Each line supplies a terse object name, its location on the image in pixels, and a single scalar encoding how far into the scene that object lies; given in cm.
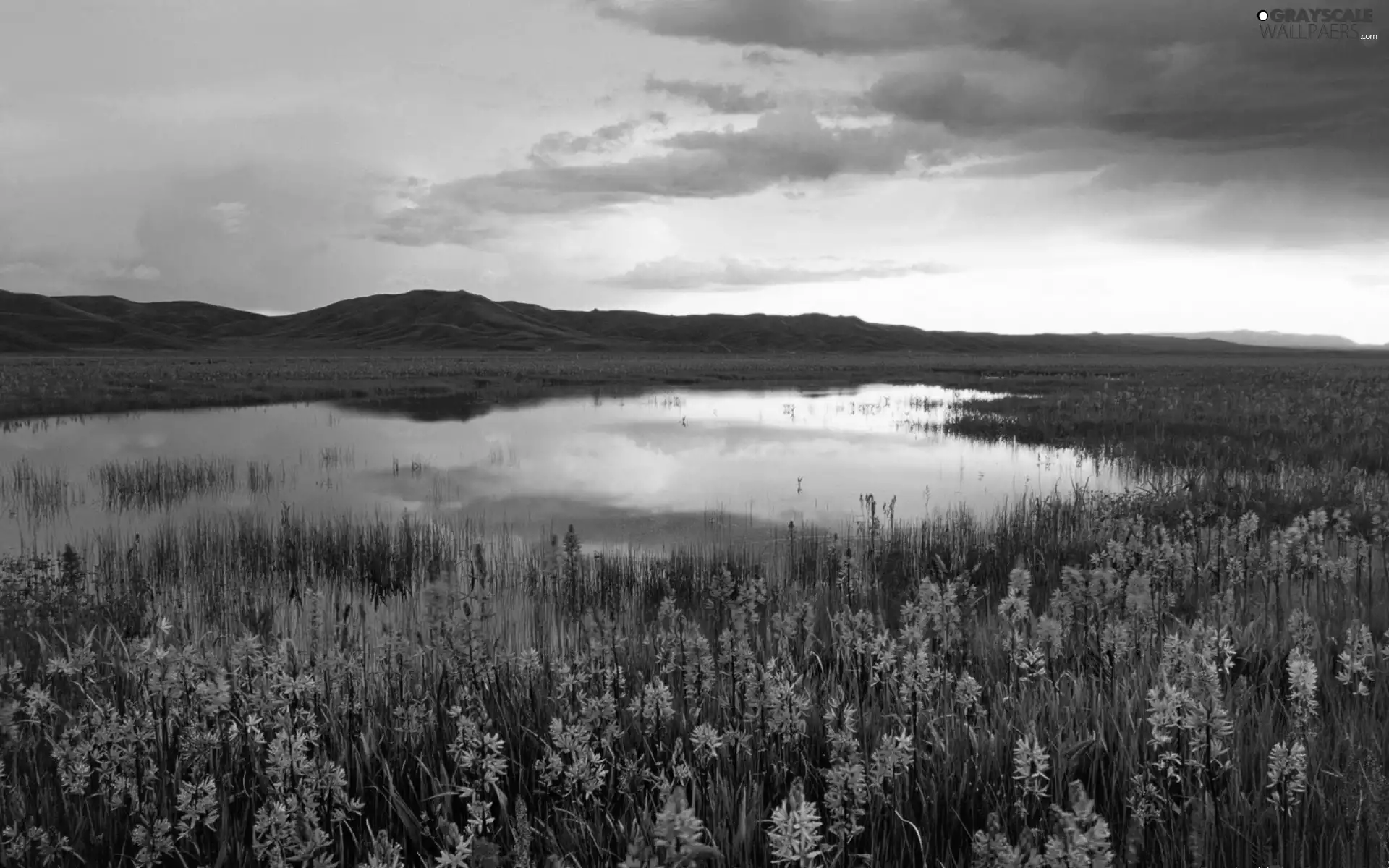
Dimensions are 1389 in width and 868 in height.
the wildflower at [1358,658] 429
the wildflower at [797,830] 204
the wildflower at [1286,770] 292
